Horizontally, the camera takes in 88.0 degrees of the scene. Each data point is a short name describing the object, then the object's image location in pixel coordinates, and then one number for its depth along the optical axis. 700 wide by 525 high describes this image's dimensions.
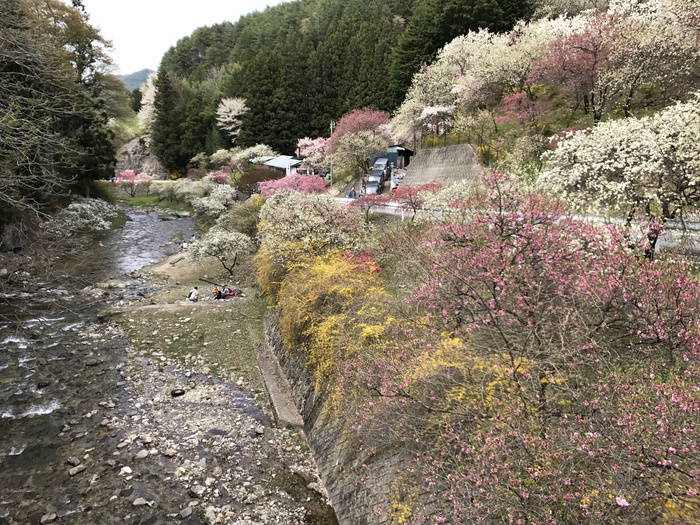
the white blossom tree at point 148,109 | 69.25
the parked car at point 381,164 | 35.96
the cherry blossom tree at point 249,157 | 50.81
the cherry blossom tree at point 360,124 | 36.16
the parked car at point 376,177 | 33.68
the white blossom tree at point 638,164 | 9.62
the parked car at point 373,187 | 31.16
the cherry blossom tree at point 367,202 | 22.53
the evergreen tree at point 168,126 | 61.50
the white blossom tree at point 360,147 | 34.53
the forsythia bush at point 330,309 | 10.41
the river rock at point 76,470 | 9.34
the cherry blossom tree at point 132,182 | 58.91
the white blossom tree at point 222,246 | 23.42
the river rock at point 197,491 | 8.83
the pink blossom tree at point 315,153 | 42.44
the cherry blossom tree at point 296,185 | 35.09
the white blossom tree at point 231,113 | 57.66
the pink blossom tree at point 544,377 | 4.32
